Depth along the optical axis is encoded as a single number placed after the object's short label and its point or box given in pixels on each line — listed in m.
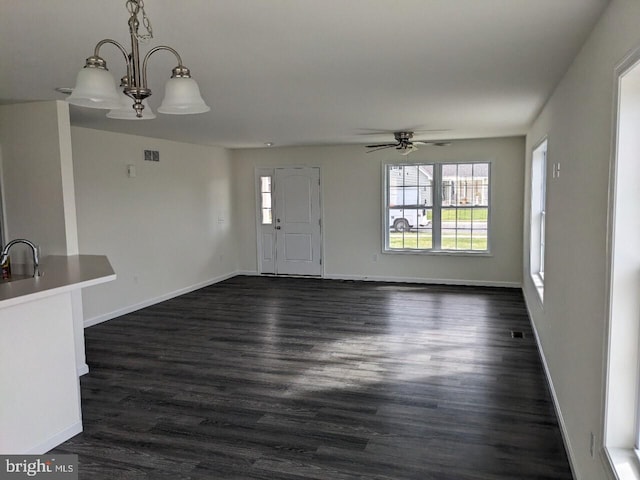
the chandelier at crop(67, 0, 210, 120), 1.84
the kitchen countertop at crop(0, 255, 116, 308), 2.50
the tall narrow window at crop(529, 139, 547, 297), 5.44
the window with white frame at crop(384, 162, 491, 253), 7.75
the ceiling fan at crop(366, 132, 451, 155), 6.28
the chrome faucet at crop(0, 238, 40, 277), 3.10
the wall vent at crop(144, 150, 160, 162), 6.59
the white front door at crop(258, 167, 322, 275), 8.61
